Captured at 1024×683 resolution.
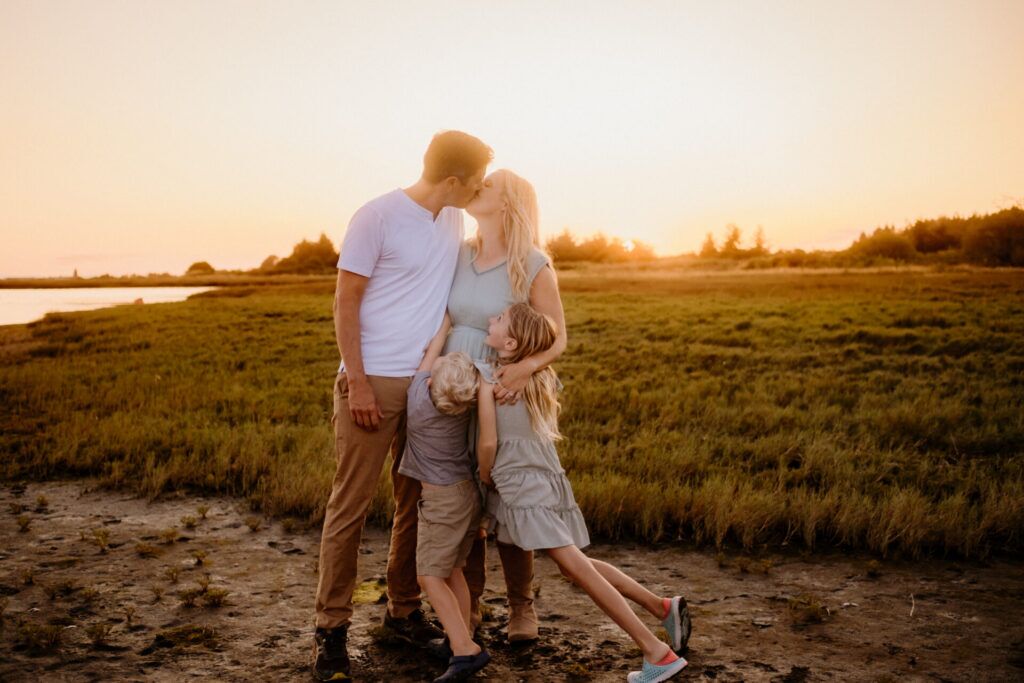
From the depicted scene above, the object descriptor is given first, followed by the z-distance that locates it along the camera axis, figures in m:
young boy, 3.69
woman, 3.96
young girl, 3.71
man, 3.73
